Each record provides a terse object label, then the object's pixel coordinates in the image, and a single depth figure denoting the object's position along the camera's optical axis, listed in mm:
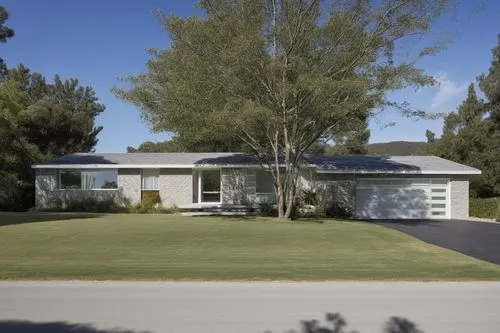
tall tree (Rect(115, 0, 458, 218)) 19453
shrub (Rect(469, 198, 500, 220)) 26984
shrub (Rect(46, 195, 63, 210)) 28366
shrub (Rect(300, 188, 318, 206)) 26906
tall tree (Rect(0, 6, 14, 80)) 24953
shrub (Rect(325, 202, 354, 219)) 26484
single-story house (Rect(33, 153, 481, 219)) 27125
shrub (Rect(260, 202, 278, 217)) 26030
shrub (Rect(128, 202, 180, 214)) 27297
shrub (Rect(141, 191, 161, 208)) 27812
